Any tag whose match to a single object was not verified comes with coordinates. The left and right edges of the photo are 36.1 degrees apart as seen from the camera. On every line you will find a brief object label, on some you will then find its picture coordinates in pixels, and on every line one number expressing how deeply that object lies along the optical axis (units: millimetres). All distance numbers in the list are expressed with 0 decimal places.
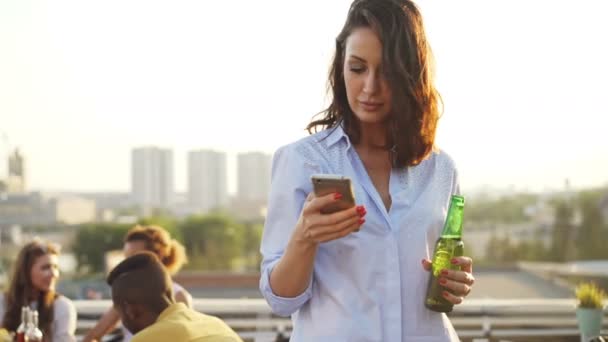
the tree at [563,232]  27828
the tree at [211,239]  31289
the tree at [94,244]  32969
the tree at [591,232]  27766
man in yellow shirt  2508
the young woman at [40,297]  3721
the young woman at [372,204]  1187
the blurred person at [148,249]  4148
